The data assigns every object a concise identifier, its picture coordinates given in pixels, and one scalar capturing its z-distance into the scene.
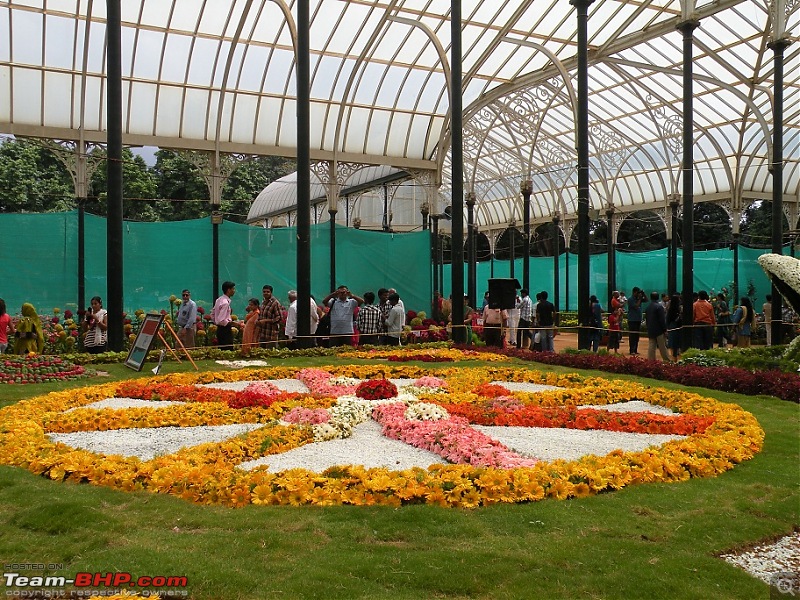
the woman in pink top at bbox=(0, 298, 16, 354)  11.86
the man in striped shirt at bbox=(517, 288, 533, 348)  16.81
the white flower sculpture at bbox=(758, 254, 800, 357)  9.71
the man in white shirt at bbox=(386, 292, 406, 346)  14.90
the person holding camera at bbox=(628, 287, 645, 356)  16.55
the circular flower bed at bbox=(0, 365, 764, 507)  4.65
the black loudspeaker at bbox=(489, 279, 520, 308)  15.87
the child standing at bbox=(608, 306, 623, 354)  15.84
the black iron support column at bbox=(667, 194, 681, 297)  24.34
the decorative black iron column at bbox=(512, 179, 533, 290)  25.72
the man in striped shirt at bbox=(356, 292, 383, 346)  14.65
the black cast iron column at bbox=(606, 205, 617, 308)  26.89
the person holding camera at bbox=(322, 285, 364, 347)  13.77
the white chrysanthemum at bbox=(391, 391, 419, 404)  7.99
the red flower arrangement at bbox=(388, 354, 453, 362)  12.57
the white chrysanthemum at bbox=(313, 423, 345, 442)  6.48
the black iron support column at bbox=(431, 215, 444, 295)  23.98
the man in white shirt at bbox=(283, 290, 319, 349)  13.86
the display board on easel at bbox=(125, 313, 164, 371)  10.73
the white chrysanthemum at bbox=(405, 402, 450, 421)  7.18
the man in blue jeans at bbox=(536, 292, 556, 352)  15.61
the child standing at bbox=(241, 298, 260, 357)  13.32
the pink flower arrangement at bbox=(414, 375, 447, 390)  9.48
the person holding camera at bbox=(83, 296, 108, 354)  13.22
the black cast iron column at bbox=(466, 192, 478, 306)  27.83
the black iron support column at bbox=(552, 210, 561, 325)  27.38
